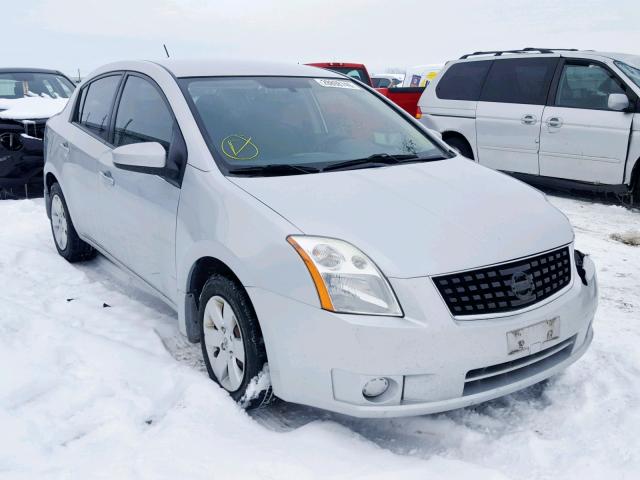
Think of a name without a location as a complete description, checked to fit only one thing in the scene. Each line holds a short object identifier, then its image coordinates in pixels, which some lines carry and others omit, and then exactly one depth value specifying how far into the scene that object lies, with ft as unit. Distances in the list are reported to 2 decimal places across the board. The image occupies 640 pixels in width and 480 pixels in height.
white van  23.59
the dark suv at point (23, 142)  23.56
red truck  34.65
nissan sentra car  8.49
